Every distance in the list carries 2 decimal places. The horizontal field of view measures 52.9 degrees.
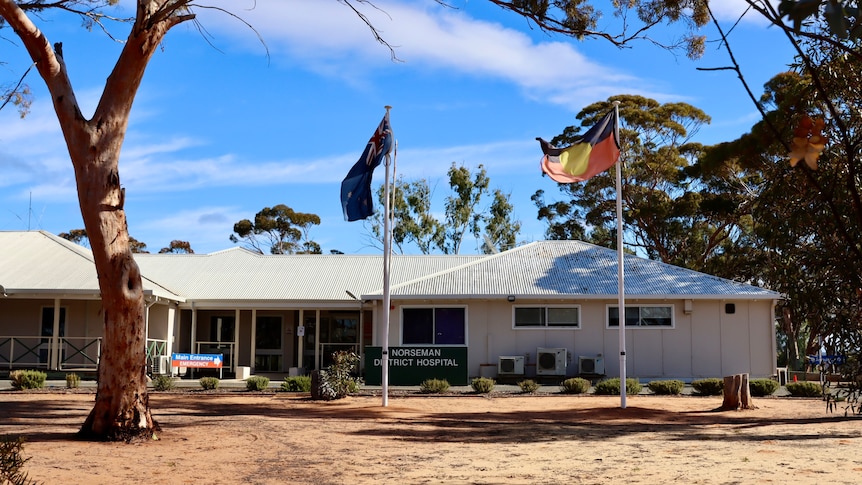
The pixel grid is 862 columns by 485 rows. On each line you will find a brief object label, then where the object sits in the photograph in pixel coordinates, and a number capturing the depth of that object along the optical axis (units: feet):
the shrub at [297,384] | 66.54
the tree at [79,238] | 175.32
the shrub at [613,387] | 66.64
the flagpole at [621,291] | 53.57
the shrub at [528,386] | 68.64
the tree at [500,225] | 159.84
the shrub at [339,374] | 59.98
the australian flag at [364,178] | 54.54
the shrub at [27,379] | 66.18
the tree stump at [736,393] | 53.98
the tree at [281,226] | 170.60
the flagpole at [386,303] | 54.80
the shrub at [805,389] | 66.33
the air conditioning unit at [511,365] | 80.07
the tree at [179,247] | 181.98
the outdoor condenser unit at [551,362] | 79.71
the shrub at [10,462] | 18.57
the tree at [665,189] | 123.65
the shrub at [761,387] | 65.32
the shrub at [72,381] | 68.59
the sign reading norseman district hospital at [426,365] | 69.15
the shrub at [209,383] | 69.26
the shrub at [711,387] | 66.85
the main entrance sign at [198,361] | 78.33
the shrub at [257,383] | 67.51
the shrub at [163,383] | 67.25
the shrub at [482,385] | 67.92
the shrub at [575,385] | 68.28
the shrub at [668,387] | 66.74
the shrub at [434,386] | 67.56
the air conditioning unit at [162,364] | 82.99
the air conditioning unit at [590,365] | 79.61
